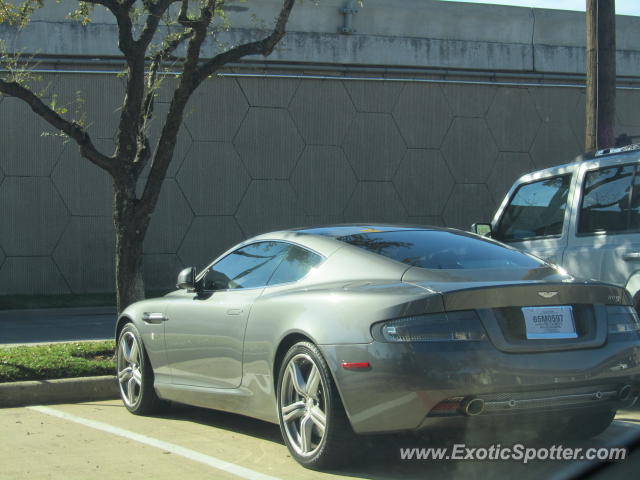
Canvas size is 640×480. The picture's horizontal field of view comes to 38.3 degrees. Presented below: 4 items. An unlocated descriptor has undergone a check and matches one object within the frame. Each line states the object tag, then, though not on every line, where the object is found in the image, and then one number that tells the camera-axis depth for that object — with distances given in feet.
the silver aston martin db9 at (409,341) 15.11
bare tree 30.32
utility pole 35.86
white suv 23.22
